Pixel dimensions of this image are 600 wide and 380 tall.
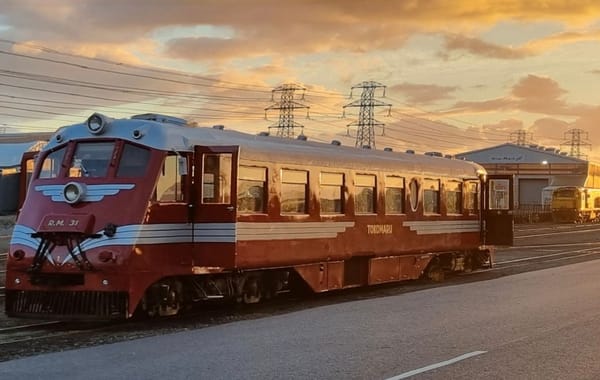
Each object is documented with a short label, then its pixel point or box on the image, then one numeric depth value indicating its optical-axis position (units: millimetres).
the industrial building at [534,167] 94338
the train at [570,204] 72312
